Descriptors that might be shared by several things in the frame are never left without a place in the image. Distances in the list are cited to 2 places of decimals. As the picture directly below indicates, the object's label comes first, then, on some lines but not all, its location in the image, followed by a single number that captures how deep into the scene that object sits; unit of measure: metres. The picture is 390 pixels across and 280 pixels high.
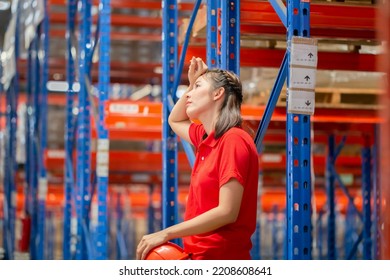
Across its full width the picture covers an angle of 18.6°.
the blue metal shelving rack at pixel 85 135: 9.71
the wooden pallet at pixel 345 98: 11.69
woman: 5.05
